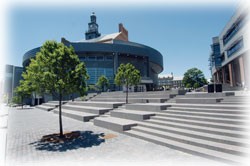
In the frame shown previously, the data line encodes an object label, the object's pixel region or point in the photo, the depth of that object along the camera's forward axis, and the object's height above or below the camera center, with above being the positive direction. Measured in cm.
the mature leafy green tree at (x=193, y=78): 7025 +534
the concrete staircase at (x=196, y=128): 538 -192
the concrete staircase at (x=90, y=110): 1439 -228
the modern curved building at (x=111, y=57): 4984 +1208
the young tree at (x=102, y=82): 3984 +217
